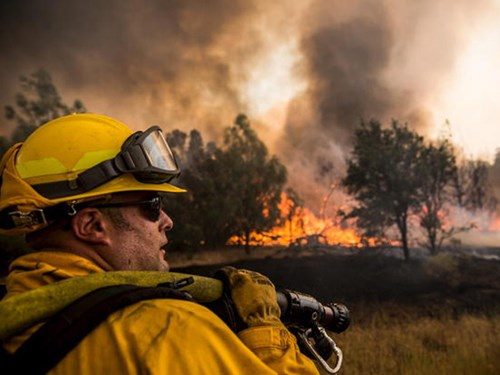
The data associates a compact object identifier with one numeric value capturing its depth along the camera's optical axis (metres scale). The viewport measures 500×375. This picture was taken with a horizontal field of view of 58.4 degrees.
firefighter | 1.02
